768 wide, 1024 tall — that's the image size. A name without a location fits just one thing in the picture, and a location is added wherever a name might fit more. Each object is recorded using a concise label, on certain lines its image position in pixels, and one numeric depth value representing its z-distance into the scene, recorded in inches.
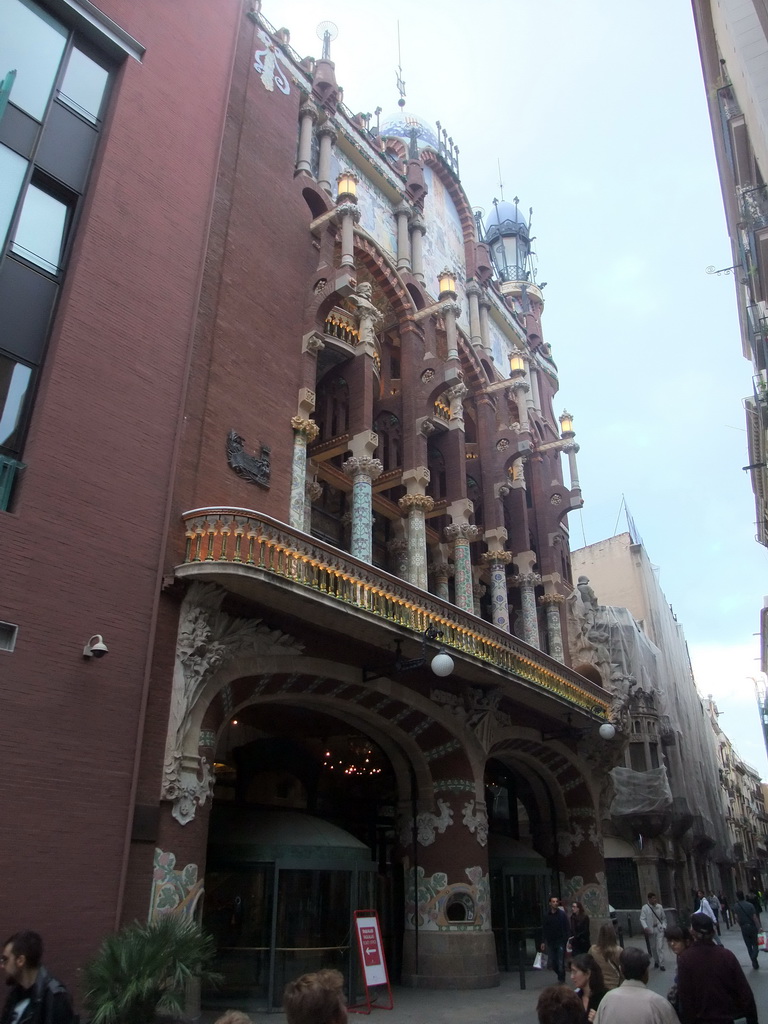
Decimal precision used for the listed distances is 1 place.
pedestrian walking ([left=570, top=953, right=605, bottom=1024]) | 215.0
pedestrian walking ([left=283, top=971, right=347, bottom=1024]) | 130.0
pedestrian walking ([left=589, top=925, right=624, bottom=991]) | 259.0
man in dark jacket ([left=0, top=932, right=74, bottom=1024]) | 201.3
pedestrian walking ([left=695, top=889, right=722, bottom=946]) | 657.0
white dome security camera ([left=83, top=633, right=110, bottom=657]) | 400.2
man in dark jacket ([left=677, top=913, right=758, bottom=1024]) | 215.9
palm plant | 280.4
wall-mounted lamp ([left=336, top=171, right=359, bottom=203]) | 719.1
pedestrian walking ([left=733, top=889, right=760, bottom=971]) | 582.9
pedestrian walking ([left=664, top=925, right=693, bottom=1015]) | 258.7
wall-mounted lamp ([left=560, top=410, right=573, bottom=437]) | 1080.2
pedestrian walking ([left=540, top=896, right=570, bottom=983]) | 523.2
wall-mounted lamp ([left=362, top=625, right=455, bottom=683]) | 485.7
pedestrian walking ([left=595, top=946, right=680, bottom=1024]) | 170.4
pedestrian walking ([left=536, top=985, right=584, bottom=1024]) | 161.2
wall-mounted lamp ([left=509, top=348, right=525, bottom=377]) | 980.6
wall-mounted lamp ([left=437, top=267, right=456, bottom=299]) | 852.0
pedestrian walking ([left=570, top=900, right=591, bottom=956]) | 515.2
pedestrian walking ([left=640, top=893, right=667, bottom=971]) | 626.8
